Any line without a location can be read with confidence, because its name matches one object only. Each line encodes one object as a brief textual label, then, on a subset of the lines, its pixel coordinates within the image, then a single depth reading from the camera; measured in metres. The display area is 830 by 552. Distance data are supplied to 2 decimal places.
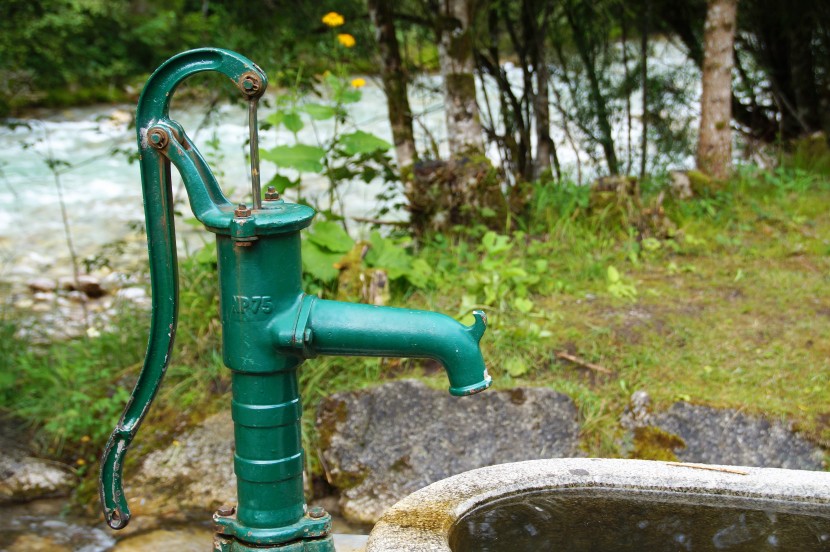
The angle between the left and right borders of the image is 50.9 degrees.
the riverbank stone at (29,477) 3.15
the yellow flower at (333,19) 3.89
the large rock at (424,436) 2.79
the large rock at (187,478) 2.97
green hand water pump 1.39
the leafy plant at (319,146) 3.55
